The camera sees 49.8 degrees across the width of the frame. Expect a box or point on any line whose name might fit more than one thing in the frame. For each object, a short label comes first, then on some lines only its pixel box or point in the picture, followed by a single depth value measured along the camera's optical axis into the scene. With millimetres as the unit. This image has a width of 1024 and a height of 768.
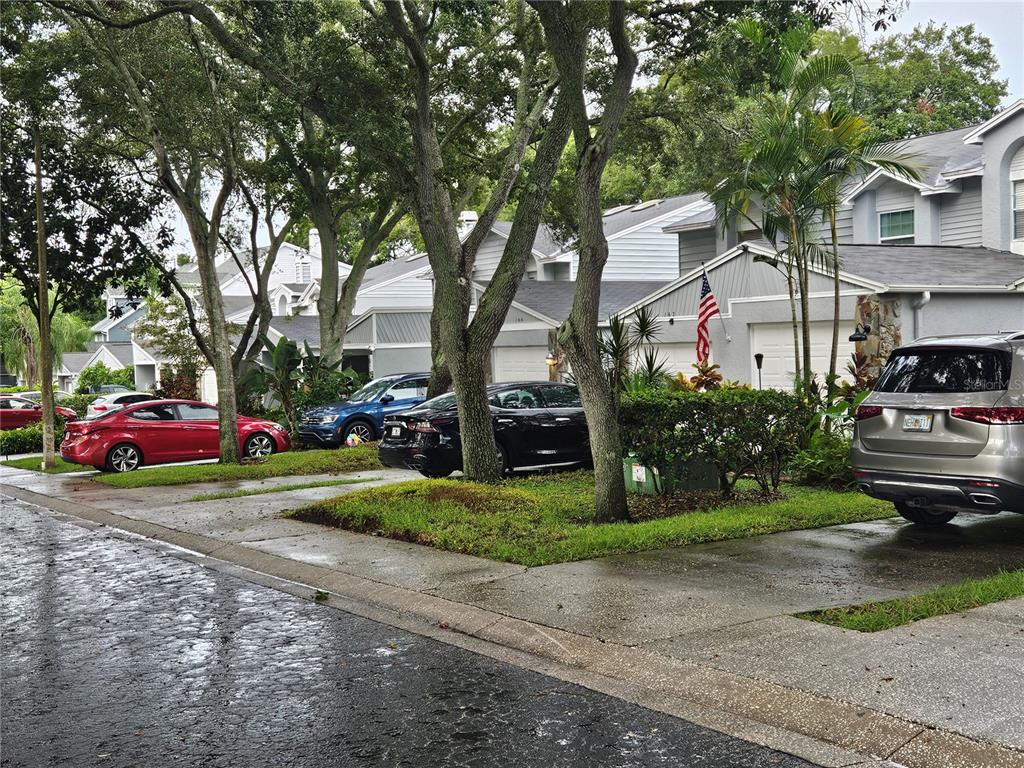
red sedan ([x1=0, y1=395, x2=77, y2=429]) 37312
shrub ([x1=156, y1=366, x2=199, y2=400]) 35562
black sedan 16641
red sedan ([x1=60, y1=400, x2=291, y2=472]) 21766
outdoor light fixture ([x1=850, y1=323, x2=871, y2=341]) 18234
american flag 20172
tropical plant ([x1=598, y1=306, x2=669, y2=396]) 13734
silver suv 9195
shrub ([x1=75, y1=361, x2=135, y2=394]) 55094
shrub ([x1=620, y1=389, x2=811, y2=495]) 12312
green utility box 12812
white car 33125
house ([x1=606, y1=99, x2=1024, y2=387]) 19547
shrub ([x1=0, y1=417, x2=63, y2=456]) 29812
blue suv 24812
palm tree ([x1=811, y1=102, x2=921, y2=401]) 16547
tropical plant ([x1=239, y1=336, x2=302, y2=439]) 27125
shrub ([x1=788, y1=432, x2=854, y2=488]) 13828
